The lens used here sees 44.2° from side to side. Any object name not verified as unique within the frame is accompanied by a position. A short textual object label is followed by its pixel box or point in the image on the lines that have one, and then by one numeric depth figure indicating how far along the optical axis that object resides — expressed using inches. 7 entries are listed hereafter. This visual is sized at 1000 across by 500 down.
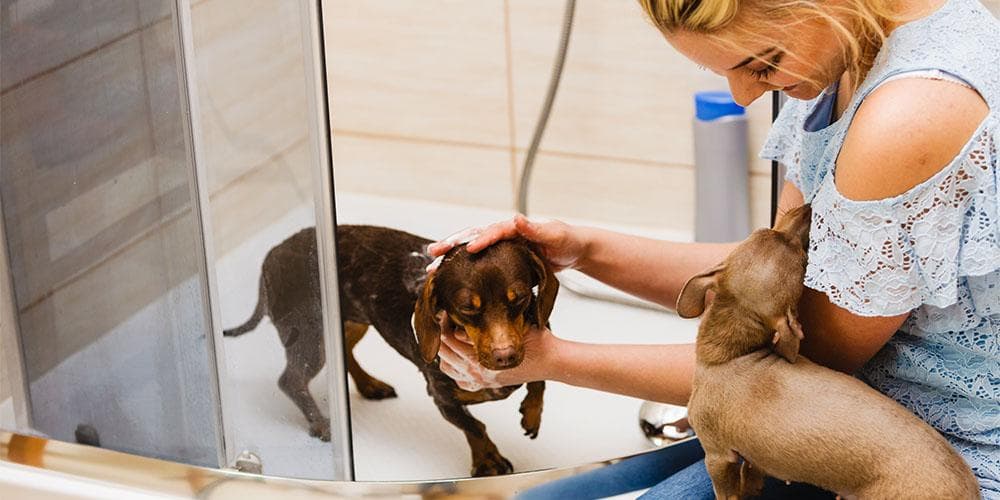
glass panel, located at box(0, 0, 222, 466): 58.2
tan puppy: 47.9
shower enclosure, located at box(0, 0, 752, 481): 57.1
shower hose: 93.0
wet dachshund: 60.2
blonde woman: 46.0
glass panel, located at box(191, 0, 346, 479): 56.1
